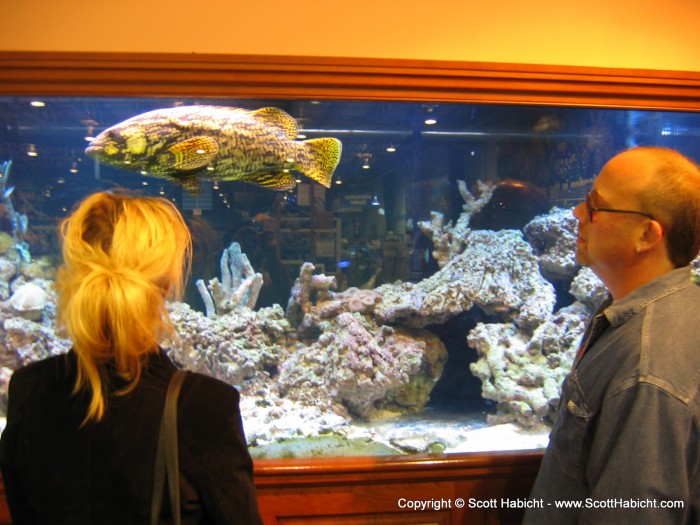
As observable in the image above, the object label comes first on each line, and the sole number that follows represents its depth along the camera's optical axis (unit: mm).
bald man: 1273
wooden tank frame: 2029
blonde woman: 1108
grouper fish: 1980
